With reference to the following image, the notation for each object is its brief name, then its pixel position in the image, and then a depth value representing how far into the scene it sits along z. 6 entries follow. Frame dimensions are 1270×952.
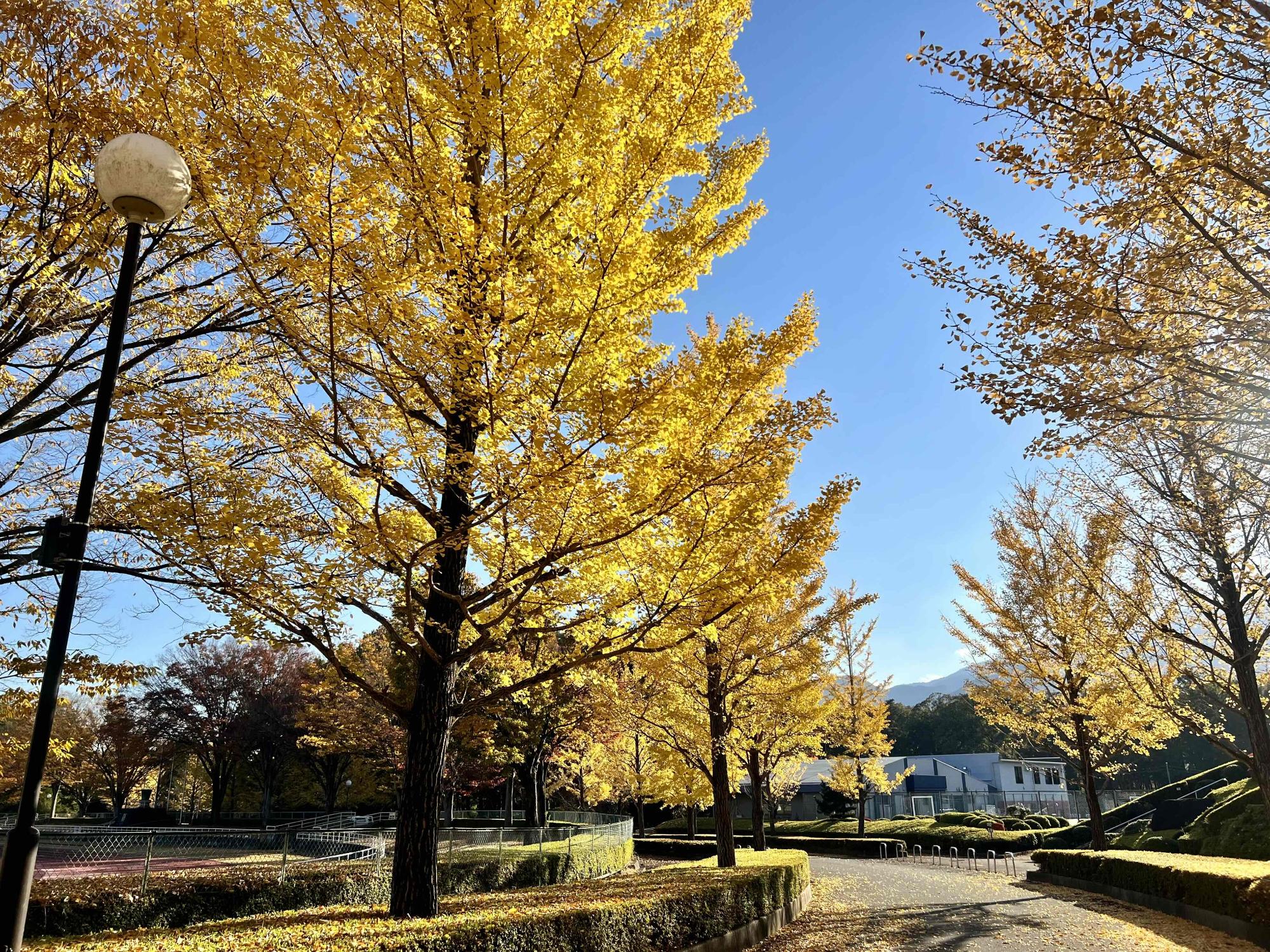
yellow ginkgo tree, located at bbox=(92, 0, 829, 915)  4.38
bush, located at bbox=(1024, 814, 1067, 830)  28.36
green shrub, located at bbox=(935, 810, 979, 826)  27.47
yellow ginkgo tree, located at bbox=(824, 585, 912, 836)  25.67
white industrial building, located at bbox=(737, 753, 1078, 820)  36.28
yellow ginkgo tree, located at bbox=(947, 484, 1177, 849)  14.81
